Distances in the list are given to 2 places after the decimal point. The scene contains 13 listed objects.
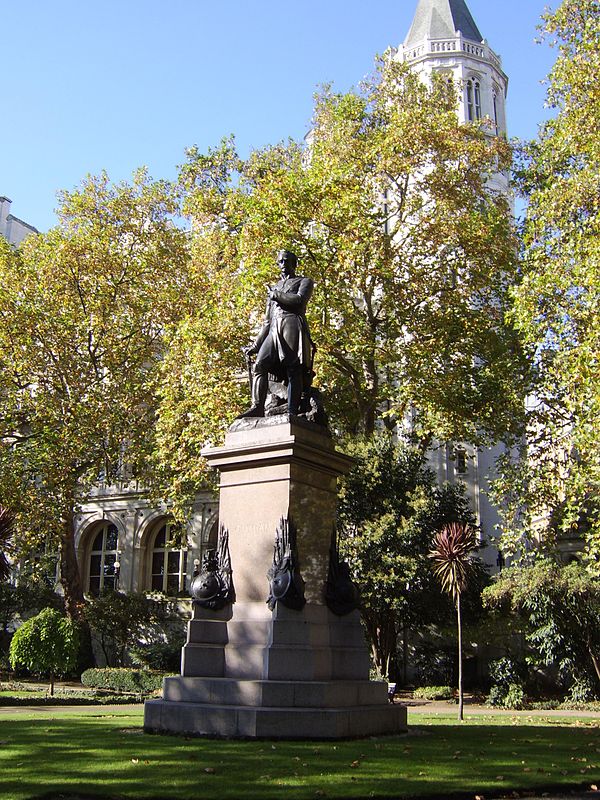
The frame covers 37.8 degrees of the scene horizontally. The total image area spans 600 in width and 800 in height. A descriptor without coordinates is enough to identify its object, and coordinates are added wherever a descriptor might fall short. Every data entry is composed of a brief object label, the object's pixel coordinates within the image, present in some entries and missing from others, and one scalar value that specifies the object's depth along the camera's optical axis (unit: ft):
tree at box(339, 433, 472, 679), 88.02
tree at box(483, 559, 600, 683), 83.92
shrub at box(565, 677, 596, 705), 84.58
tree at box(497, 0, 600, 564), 62.85
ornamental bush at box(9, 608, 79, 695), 78.23
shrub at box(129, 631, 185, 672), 103.86
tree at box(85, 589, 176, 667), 114.01
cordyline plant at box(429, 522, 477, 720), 71.82
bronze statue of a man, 40.40
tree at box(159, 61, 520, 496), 83.56
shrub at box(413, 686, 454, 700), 90.02
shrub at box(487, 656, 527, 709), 84.28
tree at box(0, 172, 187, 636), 93.76
